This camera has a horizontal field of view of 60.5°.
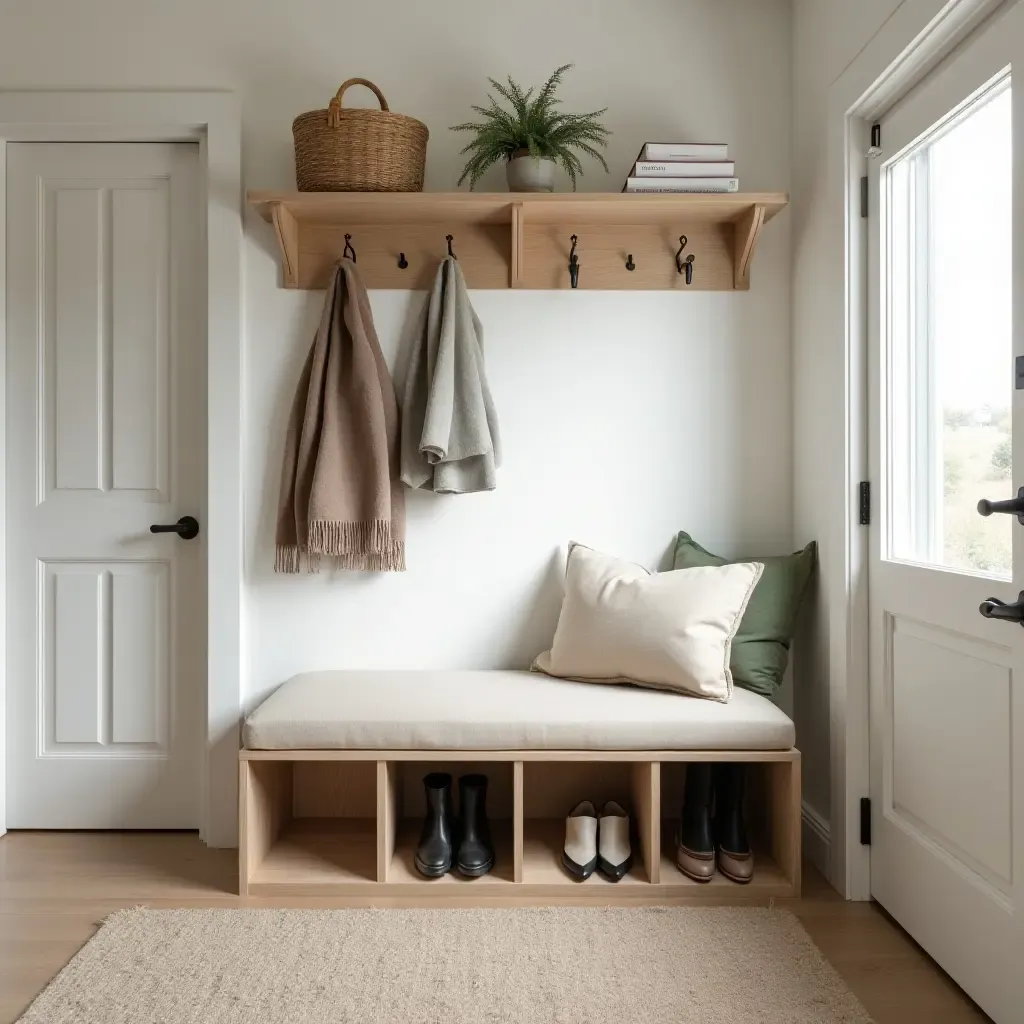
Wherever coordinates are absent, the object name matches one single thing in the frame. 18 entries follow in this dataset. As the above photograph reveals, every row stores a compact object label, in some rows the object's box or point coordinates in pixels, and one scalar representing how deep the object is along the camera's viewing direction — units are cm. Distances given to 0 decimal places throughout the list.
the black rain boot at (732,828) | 204
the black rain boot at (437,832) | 204
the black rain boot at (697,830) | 204
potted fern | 221
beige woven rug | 157
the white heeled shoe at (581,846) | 204
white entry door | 149
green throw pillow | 222
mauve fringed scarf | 225
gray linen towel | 223
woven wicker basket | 214
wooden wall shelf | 236
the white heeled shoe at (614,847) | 204
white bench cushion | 197
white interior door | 241
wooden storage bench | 197
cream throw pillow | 208
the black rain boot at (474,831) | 205
